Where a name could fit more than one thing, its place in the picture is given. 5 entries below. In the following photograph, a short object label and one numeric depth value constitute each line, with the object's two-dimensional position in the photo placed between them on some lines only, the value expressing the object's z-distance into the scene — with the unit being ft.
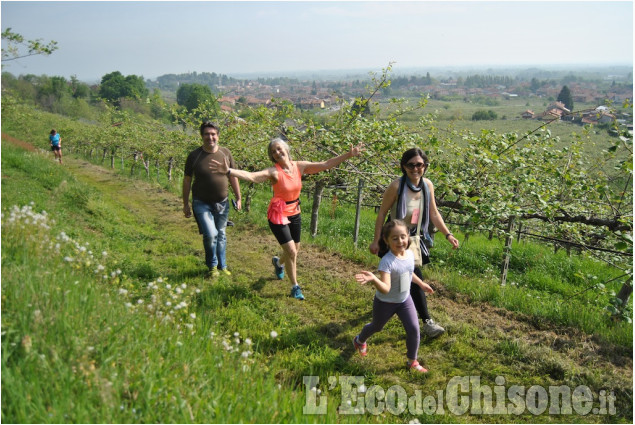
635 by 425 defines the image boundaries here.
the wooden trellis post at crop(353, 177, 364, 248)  25.00
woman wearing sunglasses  13.17
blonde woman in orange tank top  15.35
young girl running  11.87
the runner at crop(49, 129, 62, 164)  52.20
